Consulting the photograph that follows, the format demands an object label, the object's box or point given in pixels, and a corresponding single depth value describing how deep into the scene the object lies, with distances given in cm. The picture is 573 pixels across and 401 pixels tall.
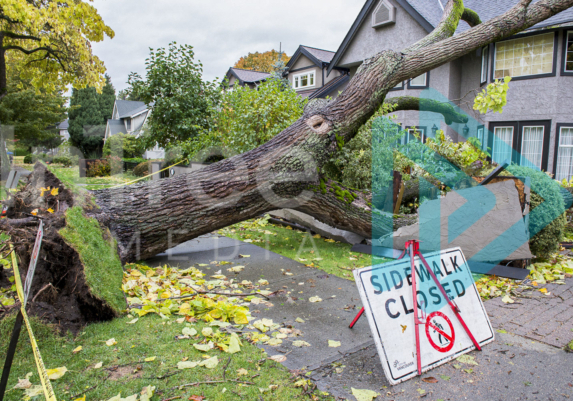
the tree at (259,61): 4947
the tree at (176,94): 1552
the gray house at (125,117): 4647
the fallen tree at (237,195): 347
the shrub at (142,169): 2023
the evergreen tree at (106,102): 4272
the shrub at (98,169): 2250
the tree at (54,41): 1140
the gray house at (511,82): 1230
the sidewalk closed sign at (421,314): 264
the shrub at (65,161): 3162
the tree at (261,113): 973
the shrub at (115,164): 2361
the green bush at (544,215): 566
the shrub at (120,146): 2747
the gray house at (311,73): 2067
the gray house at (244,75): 2979
